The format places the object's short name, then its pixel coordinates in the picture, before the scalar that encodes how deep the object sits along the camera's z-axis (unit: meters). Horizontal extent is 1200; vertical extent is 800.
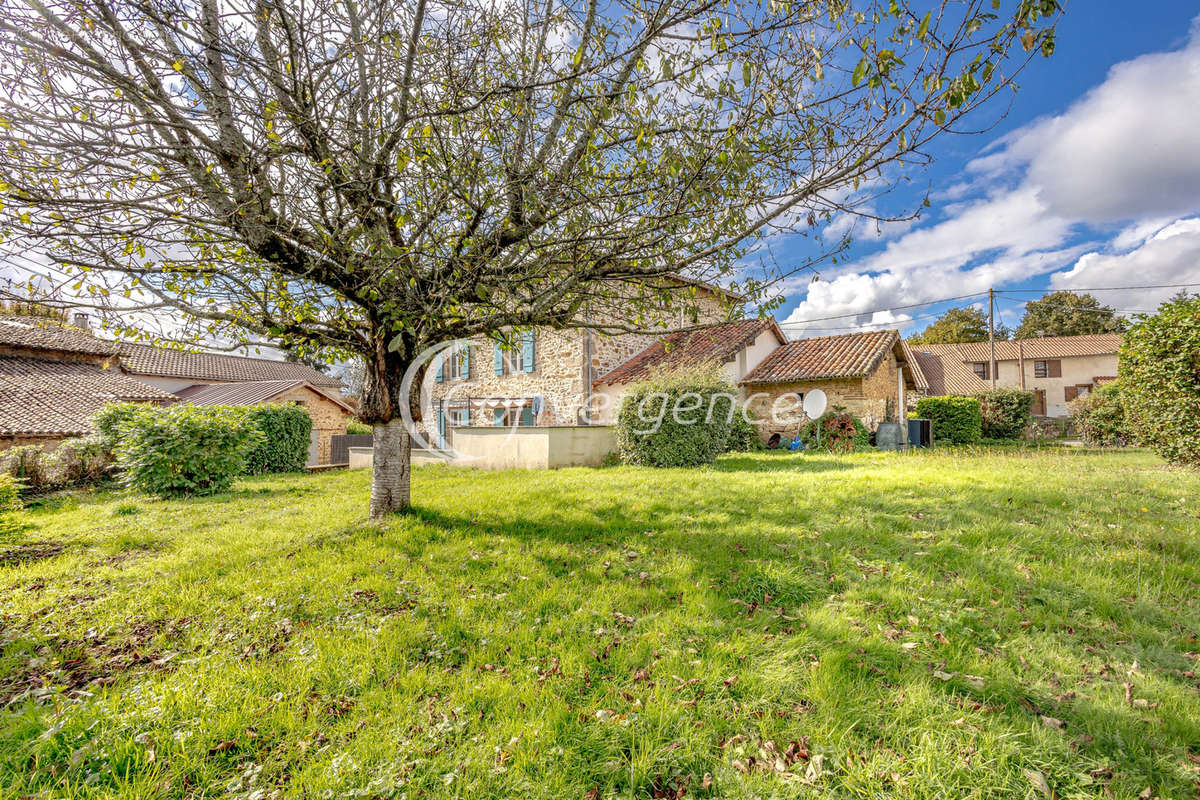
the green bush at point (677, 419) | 10.55
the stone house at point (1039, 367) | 30.66
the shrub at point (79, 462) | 11.48
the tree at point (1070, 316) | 36.38
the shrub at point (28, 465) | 10.74
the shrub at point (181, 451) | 8.99
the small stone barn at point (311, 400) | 21.56
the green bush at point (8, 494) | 5.23
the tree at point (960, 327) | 38.62
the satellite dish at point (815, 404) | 13.88
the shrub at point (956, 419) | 16.56
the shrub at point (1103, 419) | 14.69
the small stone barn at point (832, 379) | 13.62
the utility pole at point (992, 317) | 21.30
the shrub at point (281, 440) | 14.29
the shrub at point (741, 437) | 13.91
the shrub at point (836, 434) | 13.16
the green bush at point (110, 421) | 11.60
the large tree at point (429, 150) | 3.32
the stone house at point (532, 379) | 14.25
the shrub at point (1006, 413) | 19.09
